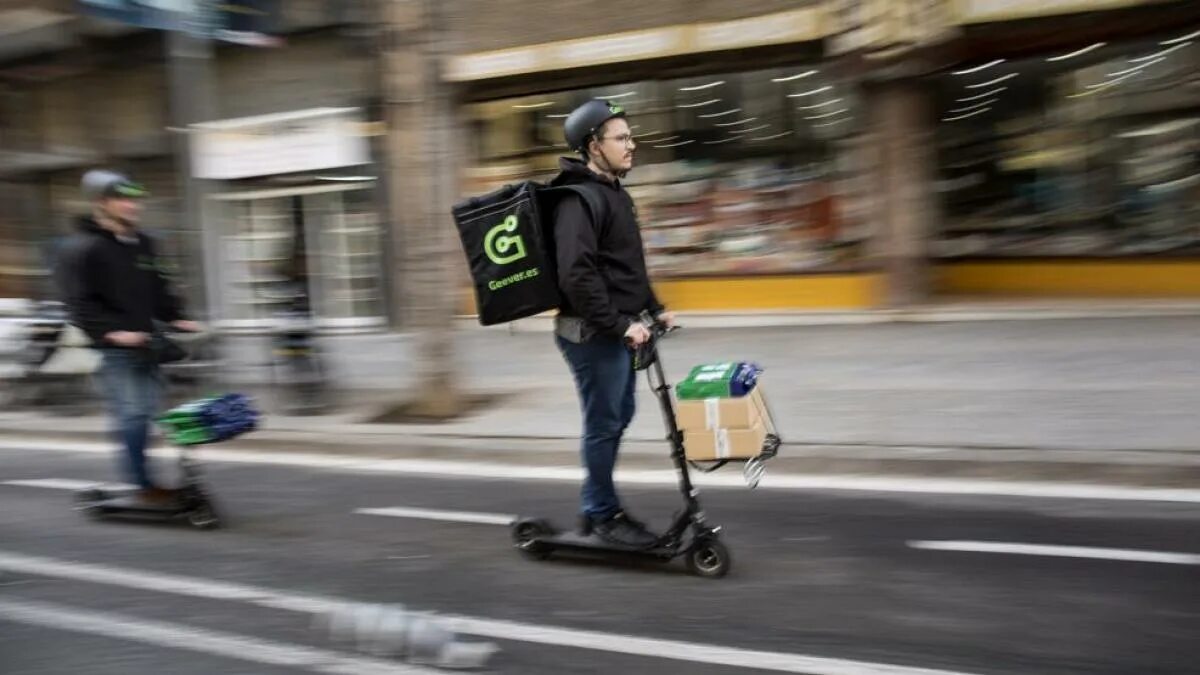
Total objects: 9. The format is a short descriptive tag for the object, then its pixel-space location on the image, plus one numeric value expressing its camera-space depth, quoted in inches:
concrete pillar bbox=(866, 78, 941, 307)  484.1
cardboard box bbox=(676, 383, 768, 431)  180.7
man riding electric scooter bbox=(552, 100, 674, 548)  177.2
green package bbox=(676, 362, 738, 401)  181.6
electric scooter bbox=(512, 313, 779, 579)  185.8
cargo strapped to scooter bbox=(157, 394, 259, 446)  230.5
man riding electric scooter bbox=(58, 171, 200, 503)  233.0
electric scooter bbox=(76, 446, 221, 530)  238.2
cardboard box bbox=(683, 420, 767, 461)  180.9
